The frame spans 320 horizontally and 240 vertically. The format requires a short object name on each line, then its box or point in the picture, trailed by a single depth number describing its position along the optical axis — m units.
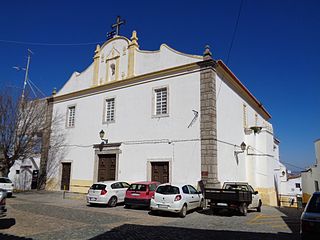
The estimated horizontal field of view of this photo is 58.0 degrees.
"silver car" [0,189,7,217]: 8.70
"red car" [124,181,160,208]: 14.11
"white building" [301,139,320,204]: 18.66
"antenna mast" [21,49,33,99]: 26.02
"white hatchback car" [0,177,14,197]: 18.78
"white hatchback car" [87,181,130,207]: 14.84
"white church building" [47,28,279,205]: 16.45
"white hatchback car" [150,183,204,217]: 12.04
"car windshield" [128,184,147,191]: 14.41
